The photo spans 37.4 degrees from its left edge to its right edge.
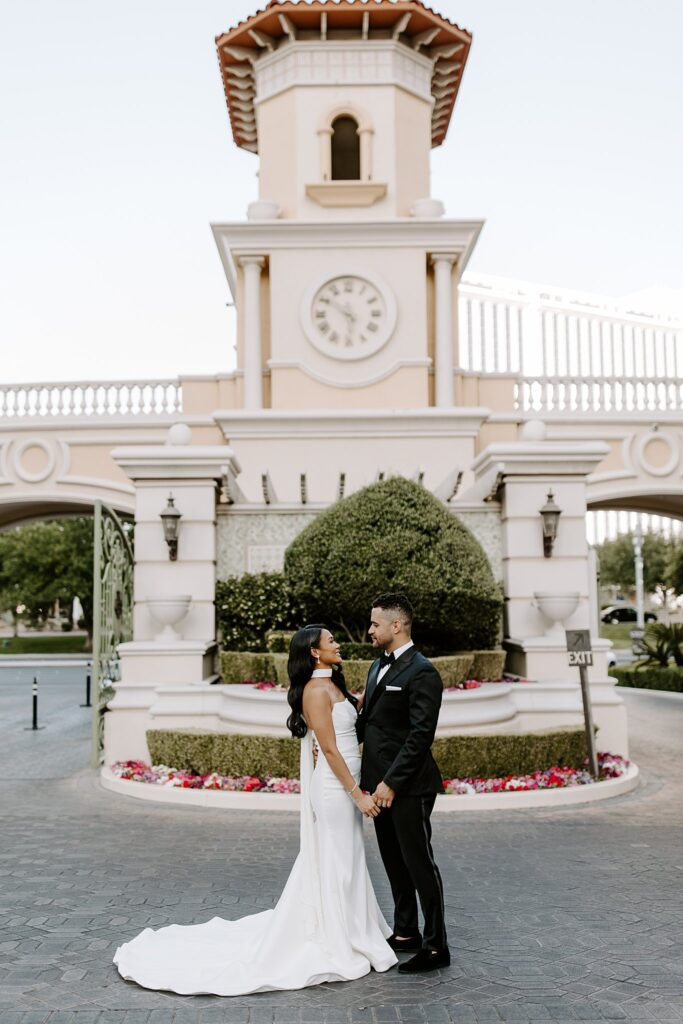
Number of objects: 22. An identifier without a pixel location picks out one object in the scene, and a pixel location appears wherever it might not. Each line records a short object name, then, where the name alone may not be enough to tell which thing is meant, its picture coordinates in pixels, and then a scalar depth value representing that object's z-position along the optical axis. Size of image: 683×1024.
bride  5.01
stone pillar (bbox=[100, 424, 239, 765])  12.19
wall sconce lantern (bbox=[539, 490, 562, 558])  12.04
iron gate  11.70
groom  5.15
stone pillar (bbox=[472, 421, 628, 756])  11.99
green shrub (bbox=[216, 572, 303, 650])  12.35
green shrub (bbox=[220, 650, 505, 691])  10.88
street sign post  10.39
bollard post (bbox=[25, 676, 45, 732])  16.30
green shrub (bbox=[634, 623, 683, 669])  23.27
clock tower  18.30
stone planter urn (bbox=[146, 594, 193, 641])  11.89
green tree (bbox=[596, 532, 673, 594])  58.03
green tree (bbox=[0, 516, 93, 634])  40.66
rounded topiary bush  10.90
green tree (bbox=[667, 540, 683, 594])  42.53
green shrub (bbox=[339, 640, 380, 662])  10.80
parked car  57.94
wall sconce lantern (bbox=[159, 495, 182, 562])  11.91
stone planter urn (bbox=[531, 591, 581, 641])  12.01
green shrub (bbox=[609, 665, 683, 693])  21.74
